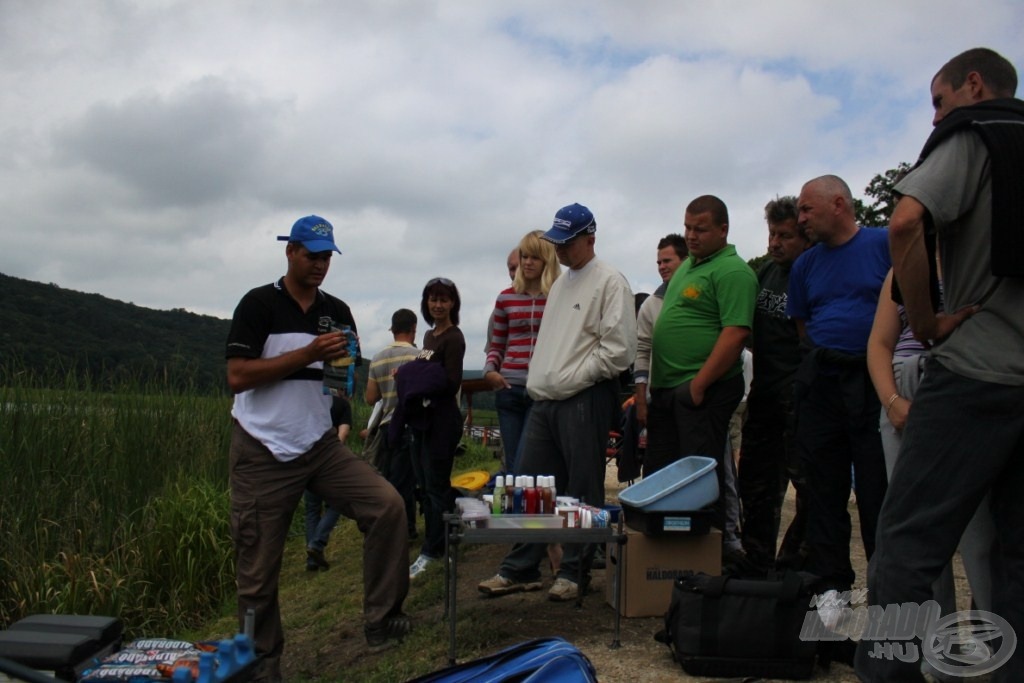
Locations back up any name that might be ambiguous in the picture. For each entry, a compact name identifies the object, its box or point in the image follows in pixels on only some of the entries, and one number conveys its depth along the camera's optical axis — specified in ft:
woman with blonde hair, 19.95
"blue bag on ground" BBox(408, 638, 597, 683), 9.96
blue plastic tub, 15.52
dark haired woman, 21.02
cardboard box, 15.97
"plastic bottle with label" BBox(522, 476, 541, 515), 15.40
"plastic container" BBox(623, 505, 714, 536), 15.74
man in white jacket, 16.71
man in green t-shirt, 16.42
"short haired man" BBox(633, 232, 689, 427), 18.89
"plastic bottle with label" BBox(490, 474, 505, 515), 15.49
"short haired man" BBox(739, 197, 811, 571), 17.37
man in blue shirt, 13.69
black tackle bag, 12.99
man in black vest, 9.07
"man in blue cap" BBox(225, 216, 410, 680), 14.92
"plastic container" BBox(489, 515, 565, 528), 15.11
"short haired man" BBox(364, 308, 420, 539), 24.13
